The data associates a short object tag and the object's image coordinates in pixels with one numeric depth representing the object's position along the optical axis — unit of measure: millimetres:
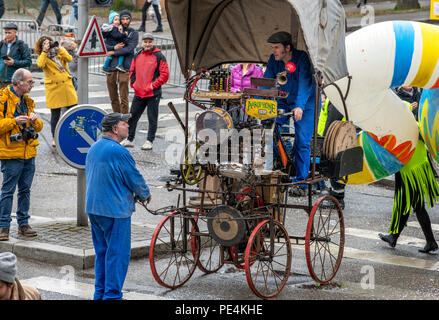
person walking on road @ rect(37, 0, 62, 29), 21544
